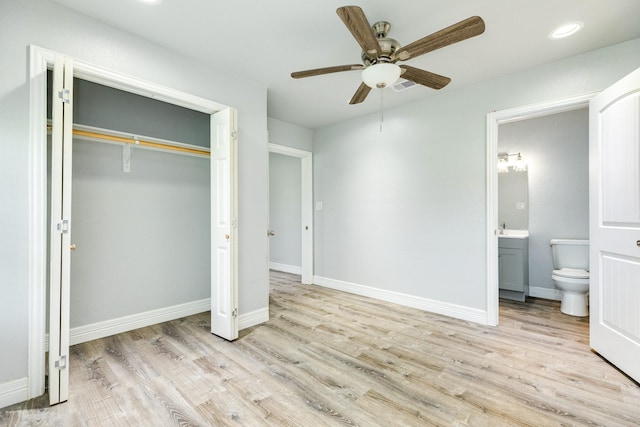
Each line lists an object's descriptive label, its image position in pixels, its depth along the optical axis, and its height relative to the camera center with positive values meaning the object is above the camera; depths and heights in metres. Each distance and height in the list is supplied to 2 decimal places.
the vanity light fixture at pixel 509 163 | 4.32 +0.75
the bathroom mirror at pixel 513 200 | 4.32 +0.20
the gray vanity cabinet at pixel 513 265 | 3.91 -0.70
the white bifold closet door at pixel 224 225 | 2.74 -0.11
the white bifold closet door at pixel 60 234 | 1.79 -0.12
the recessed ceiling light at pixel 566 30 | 2.18 +1.41
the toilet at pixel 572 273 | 3.34 -0.70
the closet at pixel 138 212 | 2.74 +0.02
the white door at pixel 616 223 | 2.07 -0.07
